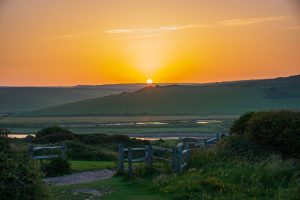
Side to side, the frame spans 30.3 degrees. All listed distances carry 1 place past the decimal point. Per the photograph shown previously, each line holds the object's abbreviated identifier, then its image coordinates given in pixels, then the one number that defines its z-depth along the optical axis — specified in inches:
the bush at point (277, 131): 910.4
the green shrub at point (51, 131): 1900.8
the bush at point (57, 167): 1003.9
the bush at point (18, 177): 451.8
